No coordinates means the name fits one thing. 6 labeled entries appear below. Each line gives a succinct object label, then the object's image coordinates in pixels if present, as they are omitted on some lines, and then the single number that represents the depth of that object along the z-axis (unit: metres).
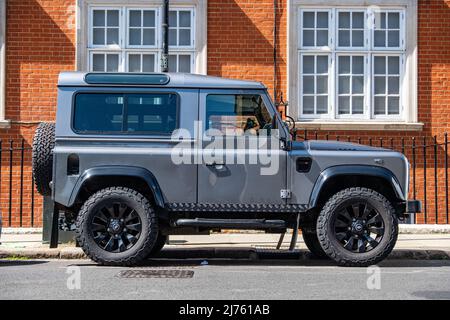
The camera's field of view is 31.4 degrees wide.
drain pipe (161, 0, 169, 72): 11.98
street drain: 8.58
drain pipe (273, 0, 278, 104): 15.17
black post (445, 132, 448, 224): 14.68
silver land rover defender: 9.38
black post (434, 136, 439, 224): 14.48
